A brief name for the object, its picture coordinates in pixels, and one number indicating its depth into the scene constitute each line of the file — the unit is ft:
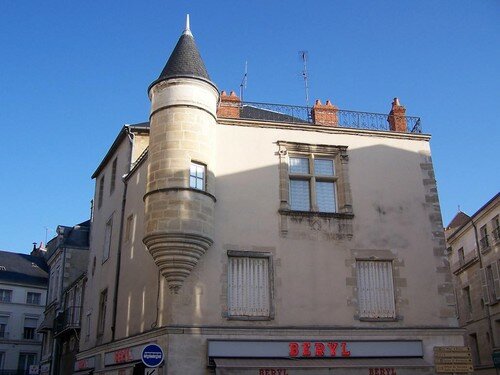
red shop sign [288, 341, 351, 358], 46.42
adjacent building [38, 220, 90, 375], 89.14
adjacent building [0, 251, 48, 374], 155.53
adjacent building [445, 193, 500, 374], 93.09
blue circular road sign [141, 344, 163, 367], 37.65
